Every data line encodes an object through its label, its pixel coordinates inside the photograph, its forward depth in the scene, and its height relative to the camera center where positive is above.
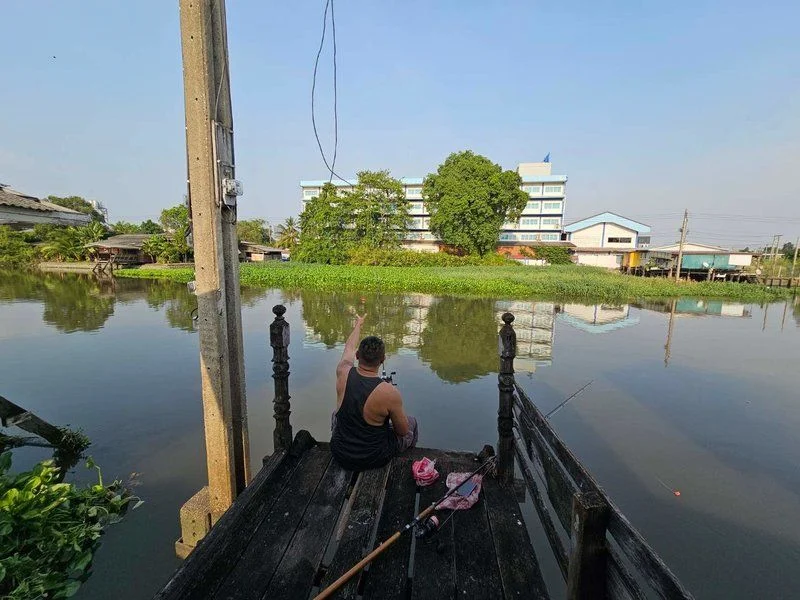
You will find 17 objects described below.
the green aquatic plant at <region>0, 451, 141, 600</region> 3.00 -2.57
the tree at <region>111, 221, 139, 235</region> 50.92 +2.67
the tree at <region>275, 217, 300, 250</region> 57.42 +2.37
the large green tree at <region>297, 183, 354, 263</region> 41.75 +2.37
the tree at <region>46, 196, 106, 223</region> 59.19 +6.88
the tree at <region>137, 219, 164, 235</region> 54.78 +2.93
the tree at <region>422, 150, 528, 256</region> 41.22 +5.72
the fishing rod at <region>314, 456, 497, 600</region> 2.15 -1.86
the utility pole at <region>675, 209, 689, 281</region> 32.62 +2.58
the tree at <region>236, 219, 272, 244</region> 66.50 +3.29
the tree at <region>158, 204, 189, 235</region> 43.75 +3.69
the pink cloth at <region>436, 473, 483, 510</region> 3.07 -1.97
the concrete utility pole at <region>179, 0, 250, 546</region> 3.22 +0.03
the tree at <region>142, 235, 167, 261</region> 38.53 +0.18
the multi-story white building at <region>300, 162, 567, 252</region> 54.88 +5.04
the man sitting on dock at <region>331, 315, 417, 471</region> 3.15 -1.37
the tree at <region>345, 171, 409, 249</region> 41.84 +4.51
